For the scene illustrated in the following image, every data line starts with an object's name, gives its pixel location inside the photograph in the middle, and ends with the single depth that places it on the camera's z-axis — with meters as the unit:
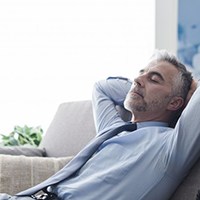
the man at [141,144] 1.83
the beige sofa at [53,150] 2.29
